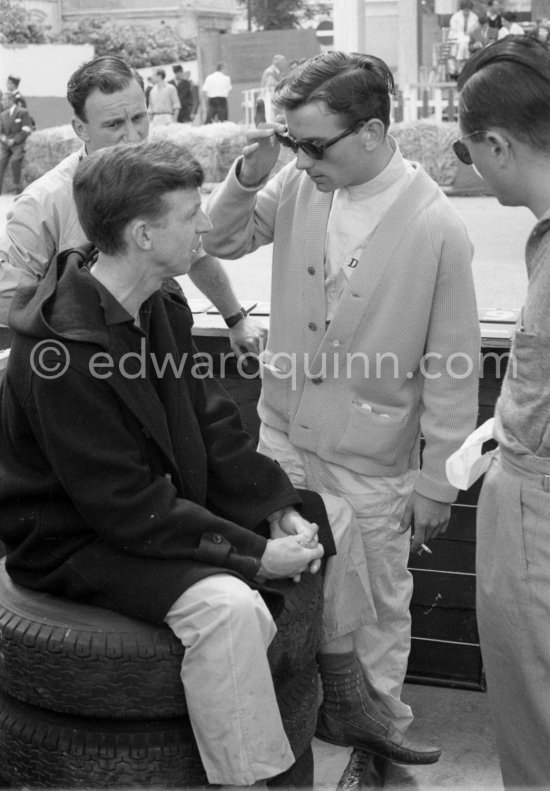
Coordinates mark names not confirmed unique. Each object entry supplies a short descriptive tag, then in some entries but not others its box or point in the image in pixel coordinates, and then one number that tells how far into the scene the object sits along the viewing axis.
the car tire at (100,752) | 2.30
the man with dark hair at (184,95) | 27.56
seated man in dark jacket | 2.24
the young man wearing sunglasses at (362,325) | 2.72
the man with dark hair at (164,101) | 26.45
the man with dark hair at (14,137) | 20.22
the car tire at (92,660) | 2.26
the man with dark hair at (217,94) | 26.58
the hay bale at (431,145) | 17.41
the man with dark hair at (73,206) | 3.09
